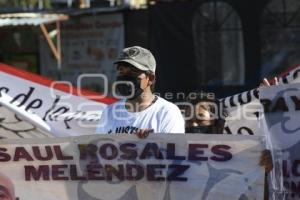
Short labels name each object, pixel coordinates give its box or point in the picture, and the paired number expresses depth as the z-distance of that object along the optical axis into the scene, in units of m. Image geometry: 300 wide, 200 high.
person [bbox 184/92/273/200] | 9.74
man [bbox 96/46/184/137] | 7.73
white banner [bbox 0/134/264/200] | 7.58
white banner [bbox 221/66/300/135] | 10.23
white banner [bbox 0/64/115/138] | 11.43
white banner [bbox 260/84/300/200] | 7.43
